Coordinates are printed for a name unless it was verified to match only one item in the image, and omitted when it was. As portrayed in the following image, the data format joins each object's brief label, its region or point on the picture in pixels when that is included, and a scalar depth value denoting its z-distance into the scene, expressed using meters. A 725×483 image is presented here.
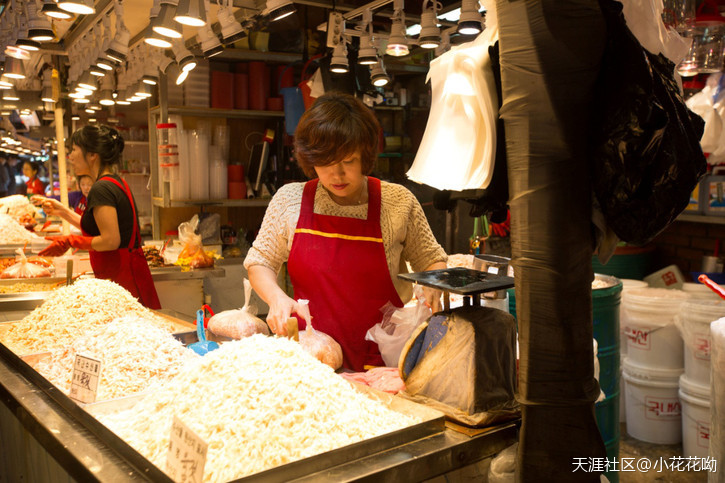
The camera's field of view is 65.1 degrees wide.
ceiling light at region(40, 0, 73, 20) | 2.16
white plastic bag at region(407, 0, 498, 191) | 1.14
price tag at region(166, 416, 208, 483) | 0.97
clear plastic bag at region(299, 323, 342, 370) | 1.66
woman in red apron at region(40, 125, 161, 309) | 3.33
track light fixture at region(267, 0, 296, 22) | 2.38
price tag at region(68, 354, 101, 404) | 1.45
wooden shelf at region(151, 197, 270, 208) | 5.30
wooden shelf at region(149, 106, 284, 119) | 5.30
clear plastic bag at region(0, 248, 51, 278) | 3.60
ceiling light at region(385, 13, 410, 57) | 3.56
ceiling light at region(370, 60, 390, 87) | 4.18
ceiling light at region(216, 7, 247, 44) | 2.33
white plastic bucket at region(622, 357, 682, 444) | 3.61
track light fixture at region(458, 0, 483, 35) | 2.99
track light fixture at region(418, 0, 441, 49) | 3.31
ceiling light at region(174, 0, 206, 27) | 2.00
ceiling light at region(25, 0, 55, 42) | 2.58
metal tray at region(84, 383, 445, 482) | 1.04
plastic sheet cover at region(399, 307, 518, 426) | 1.26
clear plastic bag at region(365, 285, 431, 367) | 1.69
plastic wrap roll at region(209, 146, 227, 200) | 5.41
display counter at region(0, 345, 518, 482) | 1.08
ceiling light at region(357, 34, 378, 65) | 3.80
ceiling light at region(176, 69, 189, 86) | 2.74
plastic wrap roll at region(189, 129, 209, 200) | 5.23
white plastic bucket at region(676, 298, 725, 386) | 3.18
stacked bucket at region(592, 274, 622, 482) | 2.52
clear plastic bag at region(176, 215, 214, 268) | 4.26
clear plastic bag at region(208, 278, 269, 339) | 1.92
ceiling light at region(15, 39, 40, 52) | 2.63
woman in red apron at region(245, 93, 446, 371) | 2.04
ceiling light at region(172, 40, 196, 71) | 2.73
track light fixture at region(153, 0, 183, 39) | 2.04
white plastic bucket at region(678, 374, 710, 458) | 3.28
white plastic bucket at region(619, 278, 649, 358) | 3.78
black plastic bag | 0.97
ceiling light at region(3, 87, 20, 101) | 5.09
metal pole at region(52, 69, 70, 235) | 4.30
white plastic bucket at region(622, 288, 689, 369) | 3.55
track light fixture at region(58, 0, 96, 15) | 2.01
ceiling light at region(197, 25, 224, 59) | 2.53
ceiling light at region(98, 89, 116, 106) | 4.71
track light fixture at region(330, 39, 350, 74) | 3.93
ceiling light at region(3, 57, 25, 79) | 3.57
